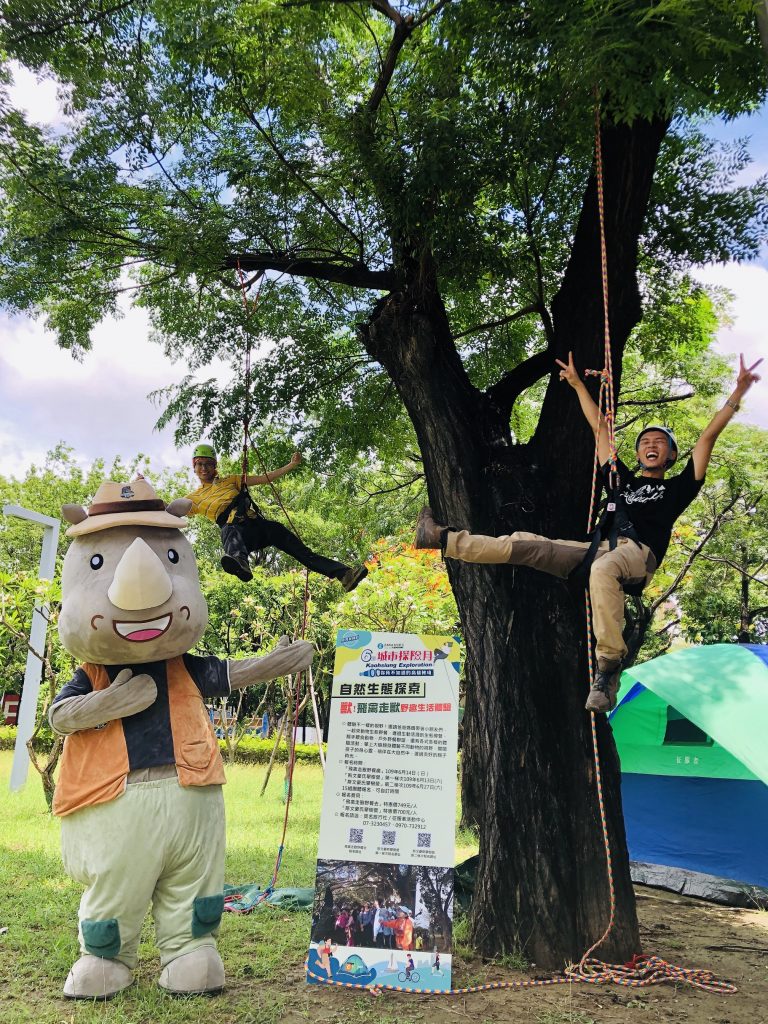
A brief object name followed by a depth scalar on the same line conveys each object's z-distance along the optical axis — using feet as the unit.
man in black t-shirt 14.19
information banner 13.97
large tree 15.51
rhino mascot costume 13.52
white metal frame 35.73
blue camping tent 22.94
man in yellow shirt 18.44
